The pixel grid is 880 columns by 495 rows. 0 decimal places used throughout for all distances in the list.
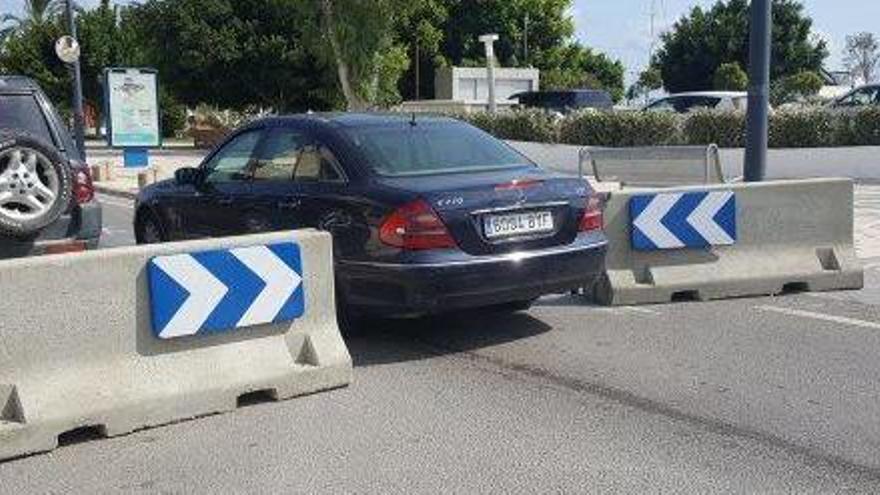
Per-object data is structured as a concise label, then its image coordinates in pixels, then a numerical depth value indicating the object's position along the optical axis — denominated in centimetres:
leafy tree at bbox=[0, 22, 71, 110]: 4984
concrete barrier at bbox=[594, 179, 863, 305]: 836
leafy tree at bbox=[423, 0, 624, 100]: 5284
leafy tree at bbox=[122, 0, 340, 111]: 3703
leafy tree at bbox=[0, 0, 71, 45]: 6274
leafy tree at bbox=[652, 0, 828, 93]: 5878
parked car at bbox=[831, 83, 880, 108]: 2355
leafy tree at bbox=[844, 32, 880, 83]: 8606
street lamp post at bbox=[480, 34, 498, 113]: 2867
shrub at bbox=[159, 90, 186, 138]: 5409
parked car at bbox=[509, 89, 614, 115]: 3319
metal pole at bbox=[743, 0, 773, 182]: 1071
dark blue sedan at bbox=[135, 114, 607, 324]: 657
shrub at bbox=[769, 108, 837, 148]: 2075
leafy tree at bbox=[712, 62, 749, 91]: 5253
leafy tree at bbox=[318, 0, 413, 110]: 3247
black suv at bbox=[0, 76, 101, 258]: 685
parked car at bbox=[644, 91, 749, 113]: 2809
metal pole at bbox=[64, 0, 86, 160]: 2476
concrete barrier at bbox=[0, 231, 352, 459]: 514
